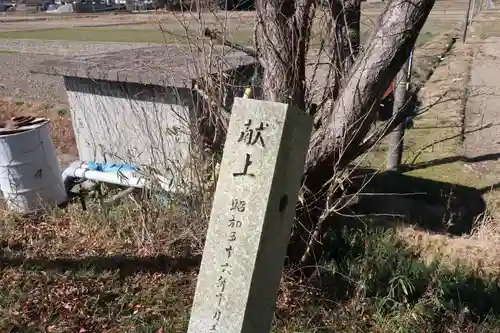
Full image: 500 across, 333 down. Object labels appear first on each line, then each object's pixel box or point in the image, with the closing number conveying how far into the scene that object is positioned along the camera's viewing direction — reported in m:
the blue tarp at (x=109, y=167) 5.71
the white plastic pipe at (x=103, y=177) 5.10
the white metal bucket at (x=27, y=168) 5.39
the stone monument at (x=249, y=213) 2.46
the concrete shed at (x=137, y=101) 5.14
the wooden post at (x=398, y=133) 5.90
